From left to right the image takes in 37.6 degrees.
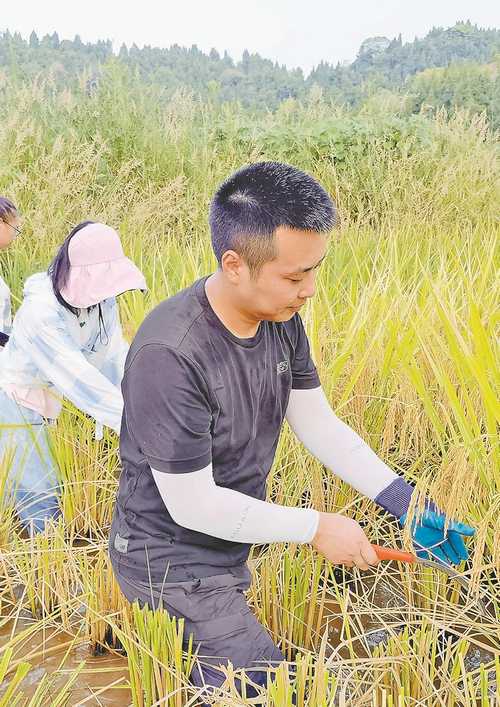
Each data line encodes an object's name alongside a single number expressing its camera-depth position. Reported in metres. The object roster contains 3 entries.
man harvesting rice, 1.37
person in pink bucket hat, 2.27
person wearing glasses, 3.21
